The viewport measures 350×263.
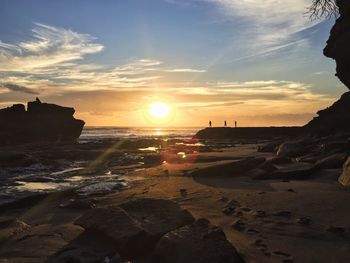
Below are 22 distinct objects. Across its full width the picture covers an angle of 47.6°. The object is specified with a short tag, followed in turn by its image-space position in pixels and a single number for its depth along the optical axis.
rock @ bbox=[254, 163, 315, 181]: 11.27
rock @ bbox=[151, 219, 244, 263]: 4.43
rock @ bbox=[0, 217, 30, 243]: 6.17
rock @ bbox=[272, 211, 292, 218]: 6.61
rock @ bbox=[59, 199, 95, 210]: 8.29
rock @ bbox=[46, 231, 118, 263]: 4.93
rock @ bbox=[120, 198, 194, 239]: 5.48
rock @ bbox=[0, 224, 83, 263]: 5.21
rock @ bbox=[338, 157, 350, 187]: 9.04
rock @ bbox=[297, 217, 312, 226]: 6.04
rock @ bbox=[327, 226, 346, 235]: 5.52
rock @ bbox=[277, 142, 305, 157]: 18.47
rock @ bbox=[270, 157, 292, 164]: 14.98
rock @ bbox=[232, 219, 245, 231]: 6.04
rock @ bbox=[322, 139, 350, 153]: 13.83
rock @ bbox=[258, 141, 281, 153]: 25.95
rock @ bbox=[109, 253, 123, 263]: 4.91
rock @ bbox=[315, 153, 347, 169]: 12.05
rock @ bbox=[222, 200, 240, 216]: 7.24
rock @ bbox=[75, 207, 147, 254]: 5.15
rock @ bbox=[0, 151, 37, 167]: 19.36
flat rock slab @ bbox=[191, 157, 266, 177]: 13.22
